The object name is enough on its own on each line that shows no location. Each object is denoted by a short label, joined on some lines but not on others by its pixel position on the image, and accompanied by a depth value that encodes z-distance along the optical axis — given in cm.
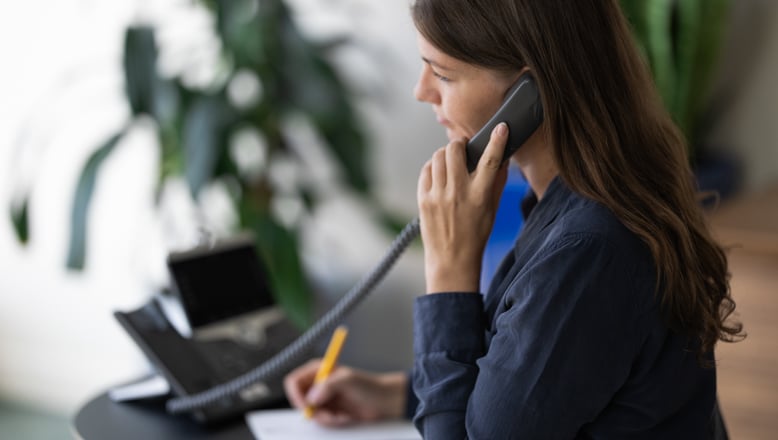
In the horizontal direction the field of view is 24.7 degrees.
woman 173
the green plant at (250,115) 333
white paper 212
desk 212
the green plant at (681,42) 324
